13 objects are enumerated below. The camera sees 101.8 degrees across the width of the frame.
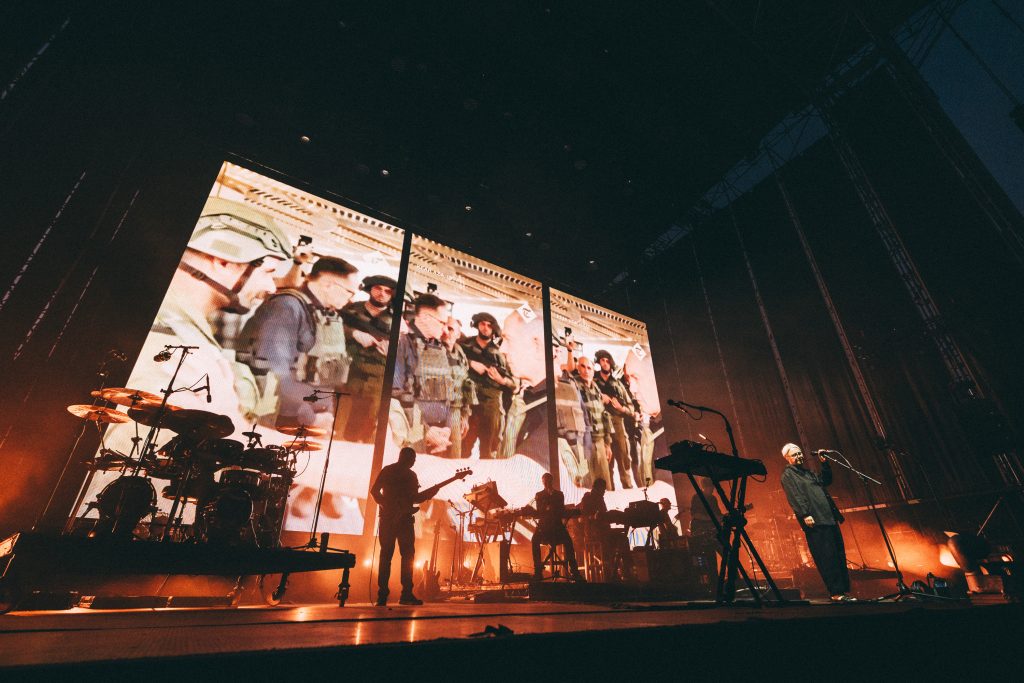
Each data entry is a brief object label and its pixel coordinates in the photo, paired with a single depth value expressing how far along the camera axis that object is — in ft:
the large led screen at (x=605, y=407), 26.12
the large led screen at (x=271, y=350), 13.15
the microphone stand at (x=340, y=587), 9.32
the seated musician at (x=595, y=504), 19.11
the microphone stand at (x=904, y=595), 9.99
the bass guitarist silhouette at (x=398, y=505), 12.66
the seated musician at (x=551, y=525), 16.16
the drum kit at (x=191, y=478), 11.23
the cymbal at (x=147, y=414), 11.20
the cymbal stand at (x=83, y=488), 12.79
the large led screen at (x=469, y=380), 21.08
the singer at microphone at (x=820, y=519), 11.35
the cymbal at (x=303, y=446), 14.90
